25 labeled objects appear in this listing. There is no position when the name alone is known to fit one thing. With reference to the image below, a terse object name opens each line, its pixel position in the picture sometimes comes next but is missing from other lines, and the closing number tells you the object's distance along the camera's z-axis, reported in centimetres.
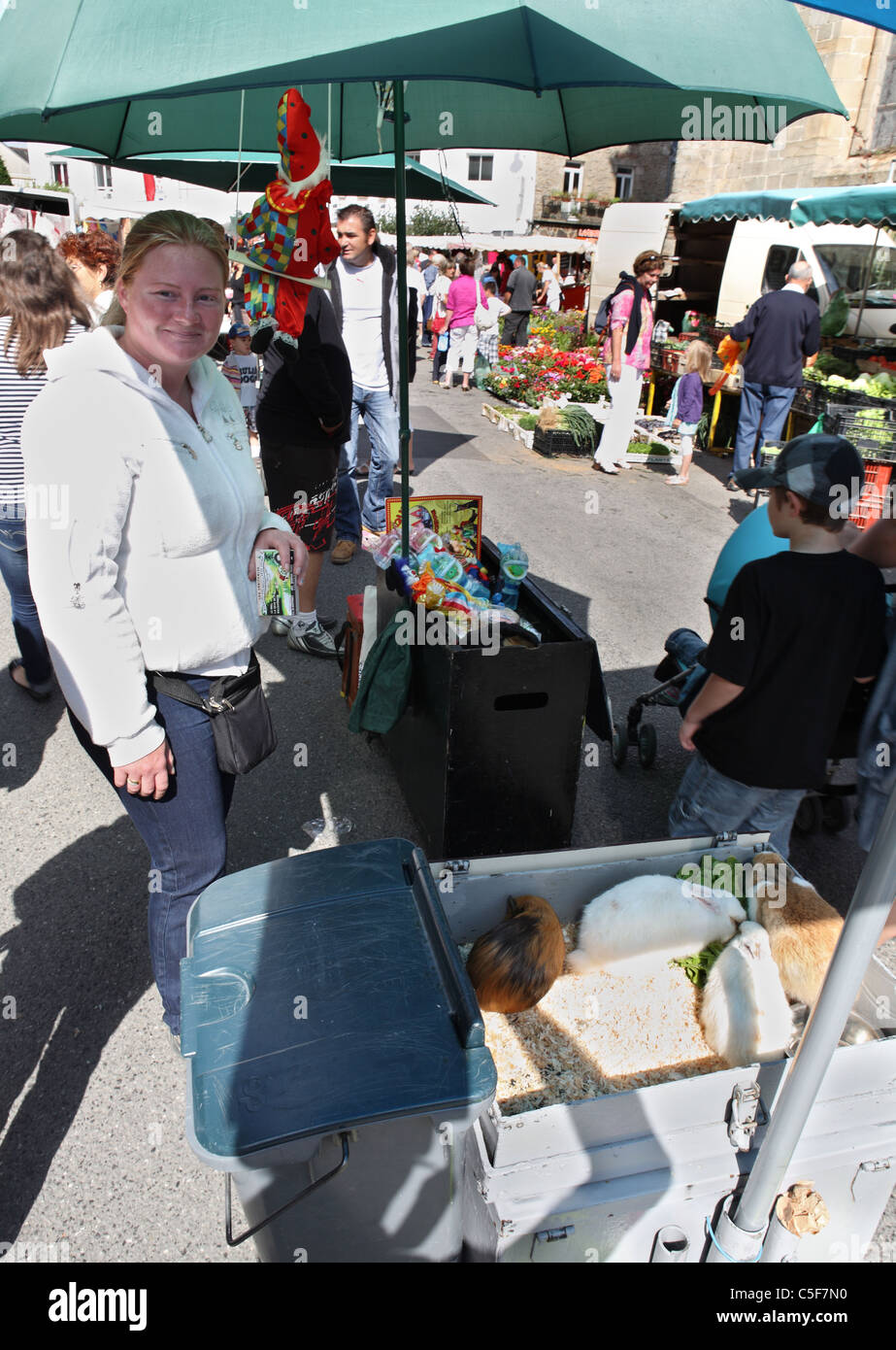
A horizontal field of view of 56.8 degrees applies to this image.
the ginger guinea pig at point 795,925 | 211
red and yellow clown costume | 319
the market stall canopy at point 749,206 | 946
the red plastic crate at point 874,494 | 728
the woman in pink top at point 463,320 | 1312
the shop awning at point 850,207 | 803
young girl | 925
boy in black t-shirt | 252
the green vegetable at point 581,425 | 1003
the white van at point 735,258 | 1116
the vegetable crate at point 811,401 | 820
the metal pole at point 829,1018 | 139
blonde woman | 174
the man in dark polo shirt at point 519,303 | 1638
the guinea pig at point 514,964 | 205
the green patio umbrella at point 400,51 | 156
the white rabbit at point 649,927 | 218
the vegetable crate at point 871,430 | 720
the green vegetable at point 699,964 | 219
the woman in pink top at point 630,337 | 860
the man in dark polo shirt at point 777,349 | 813
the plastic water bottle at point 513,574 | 331
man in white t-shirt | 549
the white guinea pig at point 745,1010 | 198
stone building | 1709
